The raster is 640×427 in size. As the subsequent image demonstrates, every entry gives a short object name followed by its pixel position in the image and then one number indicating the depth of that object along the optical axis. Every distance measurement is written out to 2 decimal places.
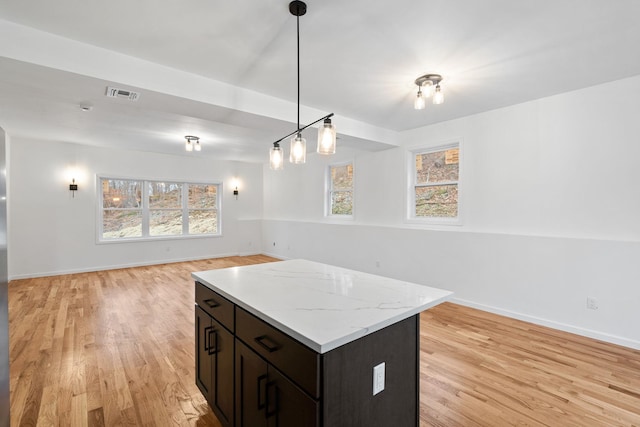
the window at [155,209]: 6.35
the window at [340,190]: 5.91
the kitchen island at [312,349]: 1.09
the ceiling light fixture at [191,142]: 5.13
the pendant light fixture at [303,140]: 1.79
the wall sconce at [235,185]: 7.87
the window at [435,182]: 4.25
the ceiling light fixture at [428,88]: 2.78
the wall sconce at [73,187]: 5.73
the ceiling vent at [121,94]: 2.52
